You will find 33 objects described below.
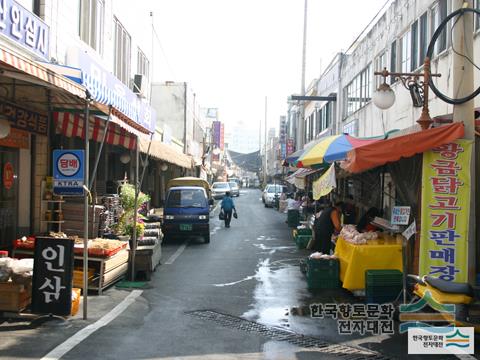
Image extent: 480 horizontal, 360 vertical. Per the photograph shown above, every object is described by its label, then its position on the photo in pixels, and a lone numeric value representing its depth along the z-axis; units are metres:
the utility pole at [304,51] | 31.78
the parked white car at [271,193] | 39.06
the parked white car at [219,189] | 47.72
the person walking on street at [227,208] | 22.73
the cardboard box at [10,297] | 6.95
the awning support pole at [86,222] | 7.20
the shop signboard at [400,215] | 8.14
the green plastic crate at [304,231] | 16.14
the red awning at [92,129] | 11.13
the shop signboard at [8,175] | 10.02
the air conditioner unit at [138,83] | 19.76
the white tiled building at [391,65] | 12.36
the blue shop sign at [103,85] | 9.44
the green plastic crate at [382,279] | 8.37
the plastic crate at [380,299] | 8.38
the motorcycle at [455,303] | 6.29
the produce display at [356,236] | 9.20
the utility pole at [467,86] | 7.40
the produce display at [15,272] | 6.98
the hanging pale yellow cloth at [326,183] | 10.40
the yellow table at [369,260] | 8.85
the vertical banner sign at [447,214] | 7.39
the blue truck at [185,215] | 16.98
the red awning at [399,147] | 7.36
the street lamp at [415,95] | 8.37
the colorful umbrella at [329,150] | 10.52
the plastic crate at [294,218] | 23.34
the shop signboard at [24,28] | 8.39
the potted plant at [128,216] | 11.84
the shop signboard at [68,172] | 7.39
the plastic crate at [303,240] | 15.89
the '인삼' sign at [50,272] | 6.95
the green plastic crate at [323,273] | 9.78
